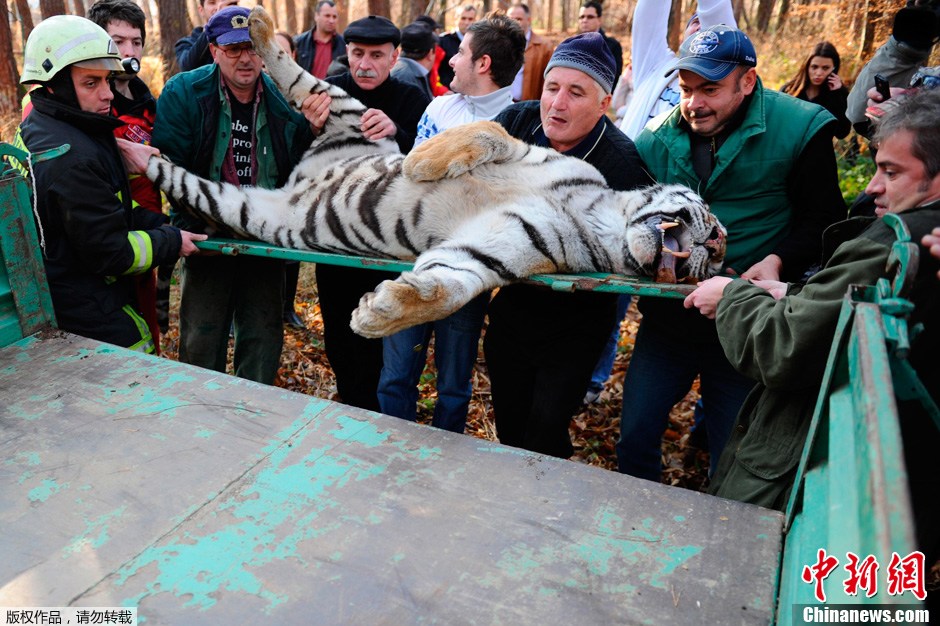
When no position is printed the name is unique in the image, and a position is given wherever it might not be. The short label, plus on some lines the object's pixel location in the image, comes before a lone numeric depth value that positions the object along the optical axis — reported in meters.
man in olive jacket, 1.78
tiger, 2.72
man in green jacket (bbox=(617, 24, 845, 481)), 2.67
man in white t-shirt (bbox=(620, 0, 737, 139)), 4.14
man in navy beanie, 2.94
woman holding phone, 5.69
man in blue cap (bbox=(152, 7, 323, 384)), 3.35
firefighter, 2.74
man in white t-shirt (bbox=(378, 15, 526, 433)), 3.26
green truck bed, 1.53
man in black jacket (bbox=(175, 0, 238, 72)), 4.62
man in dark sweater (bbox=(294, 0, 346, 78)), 7.54
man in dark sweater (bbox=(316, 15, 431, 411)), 3.73
